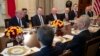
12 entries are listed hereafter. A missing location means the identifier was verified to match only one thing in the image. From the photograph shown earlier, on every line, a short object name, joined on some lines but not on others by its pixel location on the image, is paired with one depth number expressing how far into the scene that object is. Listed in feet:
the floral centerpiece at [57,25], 13.35
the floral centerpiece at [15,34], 10.93
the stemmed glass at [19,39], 10.87
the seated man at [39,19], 17.73
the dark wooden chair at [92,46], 8.87
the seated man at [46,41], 7.33
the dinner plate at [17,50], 9.48
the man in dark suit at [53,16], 18.90
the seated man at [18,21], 15.95
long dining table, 10.16
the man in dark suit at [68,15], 19.83
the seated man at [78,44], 9.43
